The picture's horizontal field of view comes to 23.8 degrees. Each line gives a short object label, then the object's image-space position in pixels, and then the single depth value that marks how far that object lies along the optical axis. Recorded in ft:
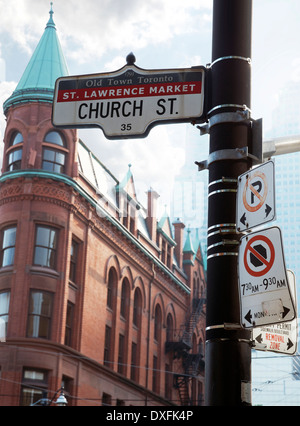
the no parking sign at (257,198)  16.14
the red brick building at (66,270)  110.93
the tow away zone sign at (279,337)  17.54
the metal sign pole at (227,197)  15.98
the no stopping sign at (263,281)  14.92
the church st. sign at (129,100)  19.13
